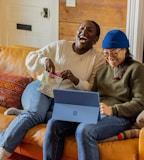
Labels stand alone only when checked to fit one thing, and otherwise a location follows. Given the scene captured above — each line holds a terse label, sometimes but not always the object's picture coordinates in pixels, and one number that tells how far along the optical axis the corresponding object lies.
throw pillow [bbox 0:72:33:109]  2.85
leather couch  2.13
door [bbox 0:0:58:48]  3.84
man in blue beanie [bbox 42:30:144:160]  2.16
